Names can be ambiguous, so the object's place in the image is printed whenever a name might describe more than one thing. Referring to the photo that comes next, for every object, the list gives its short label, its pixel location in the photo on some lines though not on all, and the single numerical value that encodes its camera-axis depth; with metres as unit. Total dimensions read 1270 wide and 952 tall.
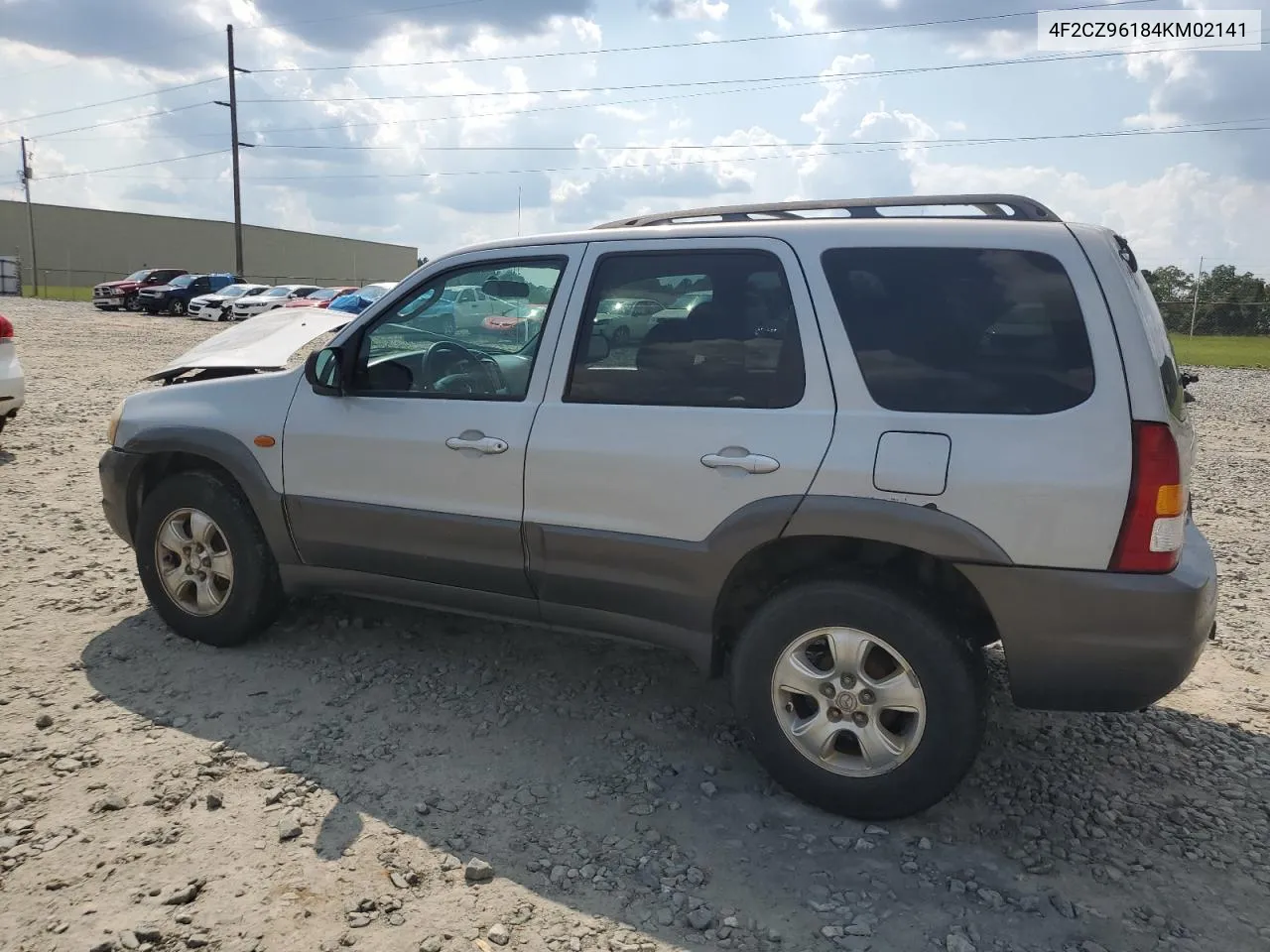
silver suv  2.81
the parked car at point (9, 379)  8.24
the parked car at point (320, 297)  28.33
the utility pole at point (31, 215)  47.76
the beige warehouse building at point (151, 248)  55.28
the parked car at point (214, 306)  32.66
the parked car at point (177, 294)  34.38
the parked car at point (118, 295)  34.66
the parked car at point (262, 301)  31.98
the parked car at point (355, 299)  20.11
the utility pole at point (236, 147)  38.00
